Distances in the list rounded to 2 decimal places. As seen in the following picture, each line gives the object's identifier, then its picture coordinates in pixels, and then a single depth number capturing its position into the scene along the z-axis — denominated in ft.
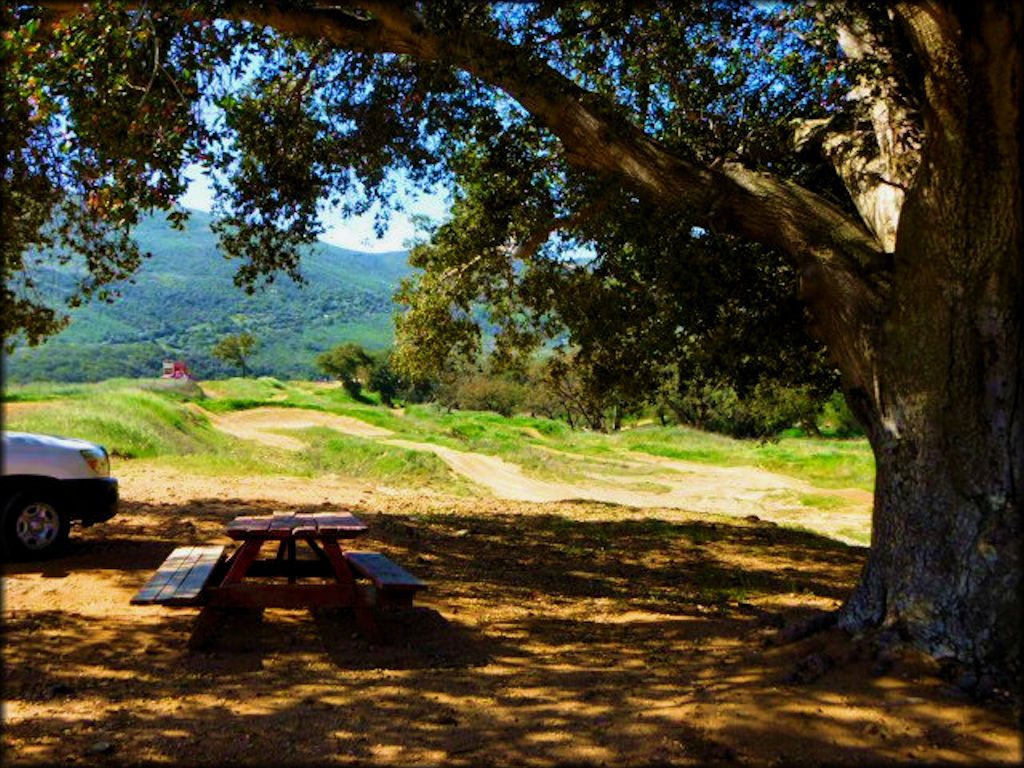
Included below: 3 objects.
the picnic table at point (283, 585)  19.20
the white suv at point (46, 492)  25.30
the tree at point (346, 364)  291.99
